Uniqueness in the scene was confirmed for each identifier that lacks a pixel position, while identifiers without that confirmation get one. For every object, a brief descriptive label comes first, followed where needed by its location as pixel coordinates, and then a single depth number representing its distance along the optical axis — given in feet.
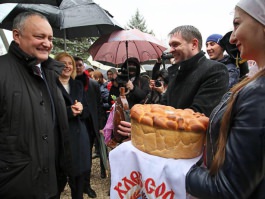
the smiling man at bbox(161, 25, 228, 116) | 6.31
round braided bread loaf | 3.72
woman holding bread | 2.71
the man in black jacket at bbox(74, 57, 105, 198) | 12.14
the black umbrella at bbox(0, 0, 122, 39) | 10.67
